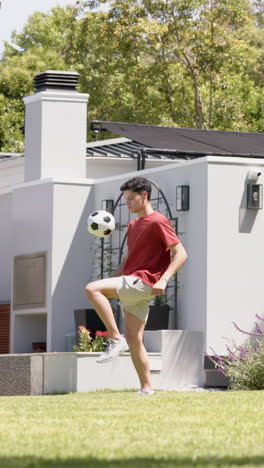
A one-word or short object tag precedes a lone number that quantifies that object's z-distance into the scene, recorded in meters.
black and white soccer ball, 14.89
